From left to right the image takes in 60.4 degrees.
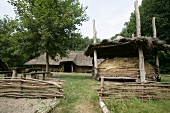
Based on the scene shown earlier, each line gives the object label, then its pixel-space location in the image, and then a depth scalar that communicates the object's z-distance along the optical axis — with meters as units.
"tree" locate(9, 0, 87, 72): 12.73
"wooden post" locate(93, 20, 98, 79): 12.22
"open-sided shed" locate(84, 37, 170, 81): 9.76
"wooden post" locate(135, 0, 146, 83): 8.98
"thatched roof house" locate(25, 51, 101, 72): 27.77
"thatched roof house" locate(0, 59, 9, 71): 11.69
